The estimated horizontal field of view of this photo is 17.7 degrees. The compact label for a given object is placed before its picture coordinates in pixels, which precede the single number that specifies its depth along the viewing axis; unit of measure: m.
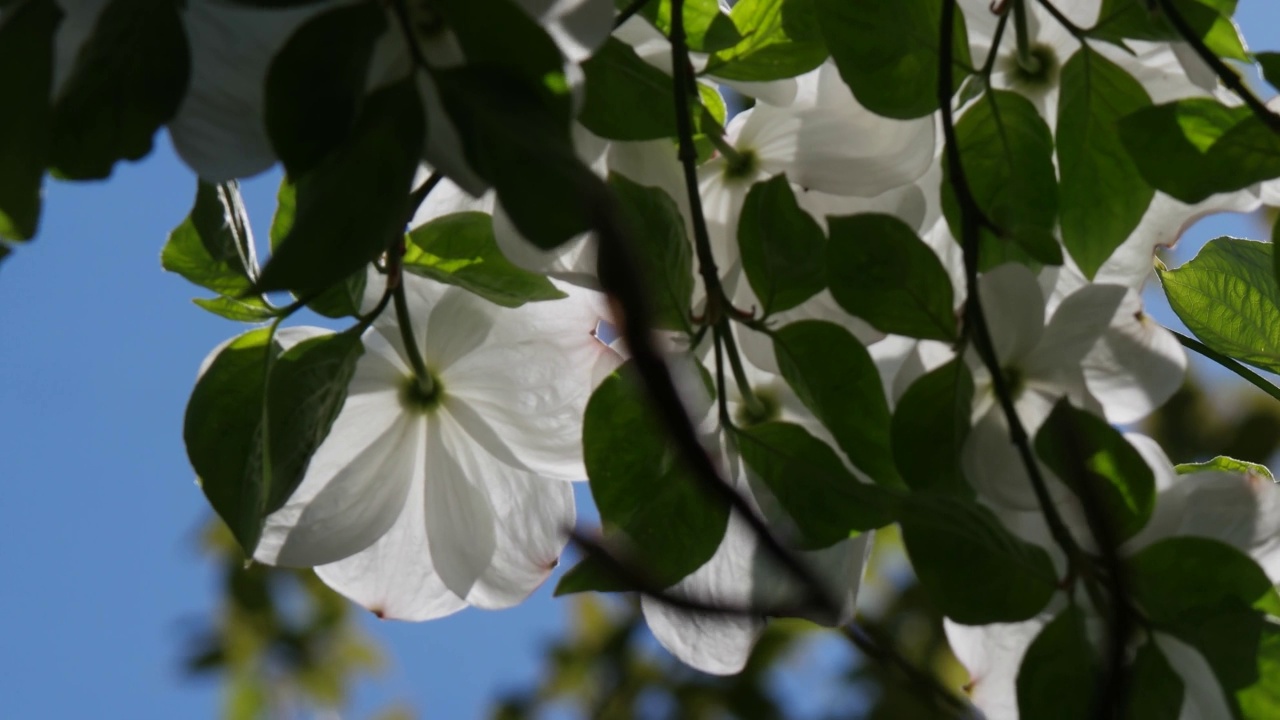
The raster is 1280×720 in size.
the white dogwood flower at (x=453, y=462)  0.96
